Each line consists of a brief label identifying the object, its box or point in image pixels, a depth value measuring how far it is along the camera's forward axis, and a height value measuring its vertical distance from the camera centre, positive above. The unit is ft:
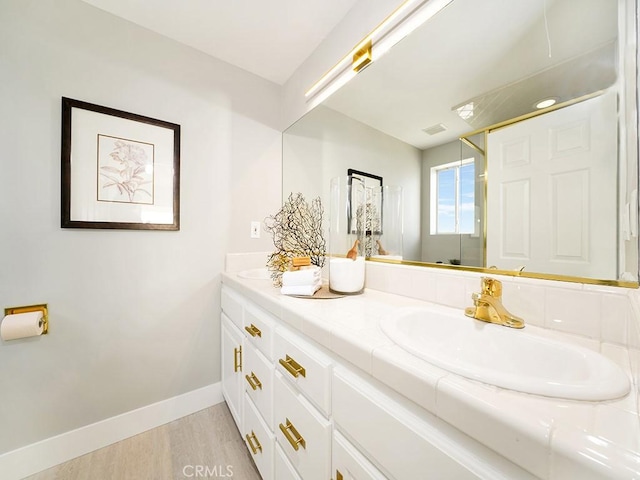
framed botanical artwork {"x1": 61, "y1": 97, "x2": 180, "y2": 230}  4.03 +1.21
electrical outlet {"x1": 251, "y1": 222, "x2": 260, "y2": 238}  5.99 +0.23
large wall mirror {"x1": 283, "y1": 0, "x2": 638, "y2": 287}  2.06 +1.08
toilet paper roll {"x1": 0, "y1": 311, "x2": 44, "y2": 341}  3.45 -1.24
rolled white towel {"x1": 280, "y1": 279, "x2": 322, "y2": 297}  3.51 -0.71
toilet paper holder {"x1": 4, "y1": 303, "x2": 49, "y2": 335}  3.66 -1.09
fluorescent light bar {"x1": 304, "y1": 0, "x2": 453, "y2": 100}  3.22 +3.04
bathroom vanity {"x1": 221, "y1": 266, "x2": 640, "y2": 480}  1.05 -1.02
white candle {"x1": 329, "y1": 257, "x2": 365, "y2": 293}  3.64 -0.52
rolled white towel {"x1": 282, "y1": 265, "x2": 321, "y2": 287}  3.54 -0.55
